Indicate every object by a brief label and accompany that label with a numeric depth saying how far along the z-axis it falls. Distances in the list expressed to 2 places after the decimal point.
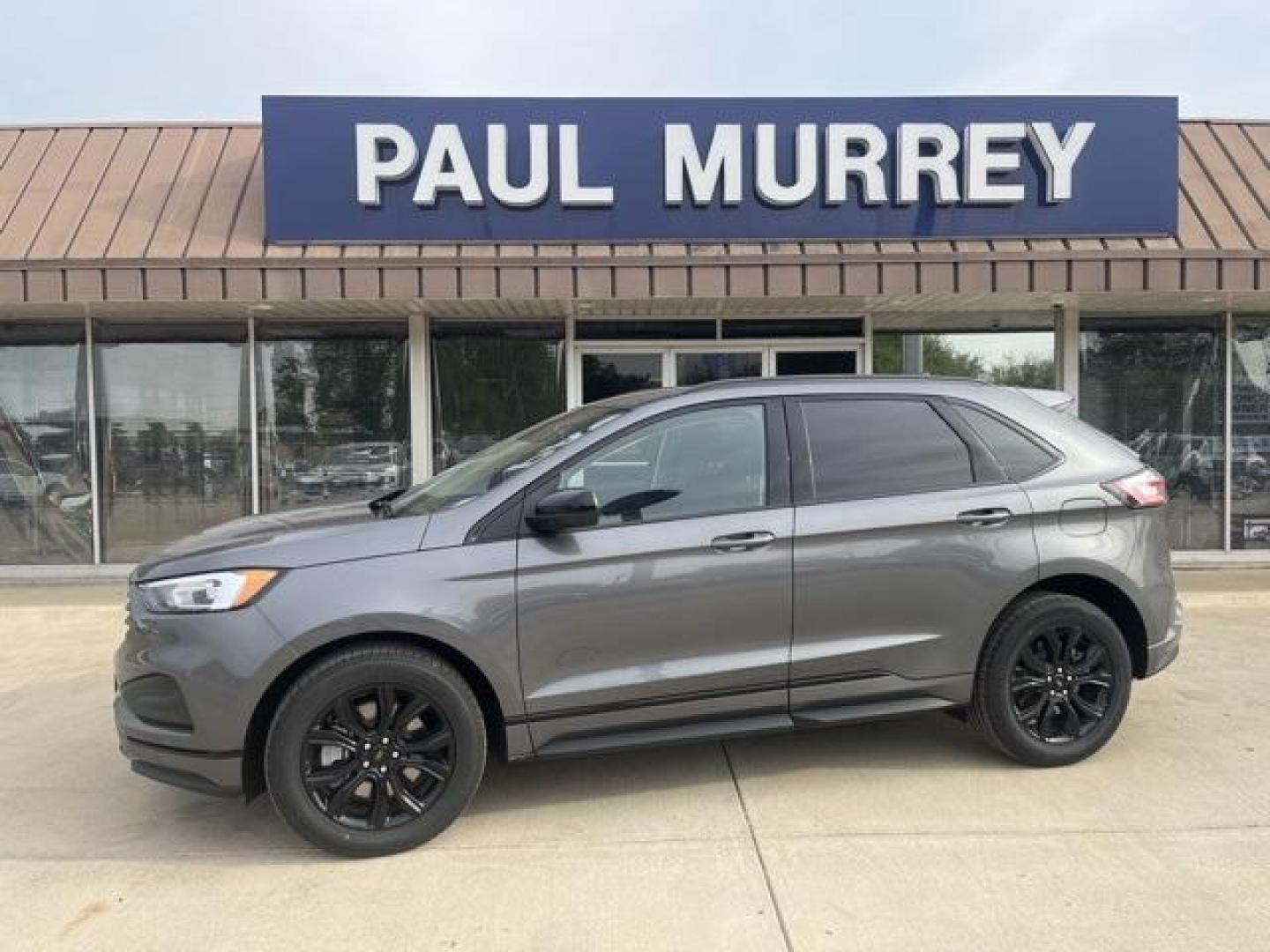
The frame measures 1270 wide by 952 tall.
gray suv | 3.62
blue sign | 8.27
